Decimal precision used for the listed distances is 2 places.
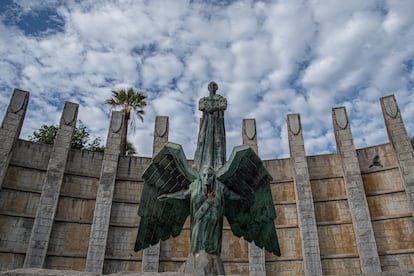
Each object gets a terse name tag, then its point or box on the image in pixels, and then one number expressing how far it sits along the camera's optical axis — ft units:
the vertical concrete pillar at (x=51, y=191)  49.03
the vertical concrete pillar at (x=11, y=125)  52.29
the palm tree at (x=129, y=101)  84.59
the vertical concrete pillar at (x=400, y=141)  52.80
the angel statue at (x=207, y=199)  23.98
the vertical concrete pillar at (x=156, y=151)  51.37
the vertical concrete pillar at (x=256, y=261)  51.80
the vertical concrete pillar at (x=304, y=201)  51.64
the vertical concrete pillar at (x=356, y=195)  50.50
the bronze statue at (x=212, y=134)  27.32
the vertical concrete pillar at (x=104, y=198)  50.75
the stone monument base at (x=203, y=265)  21.25
